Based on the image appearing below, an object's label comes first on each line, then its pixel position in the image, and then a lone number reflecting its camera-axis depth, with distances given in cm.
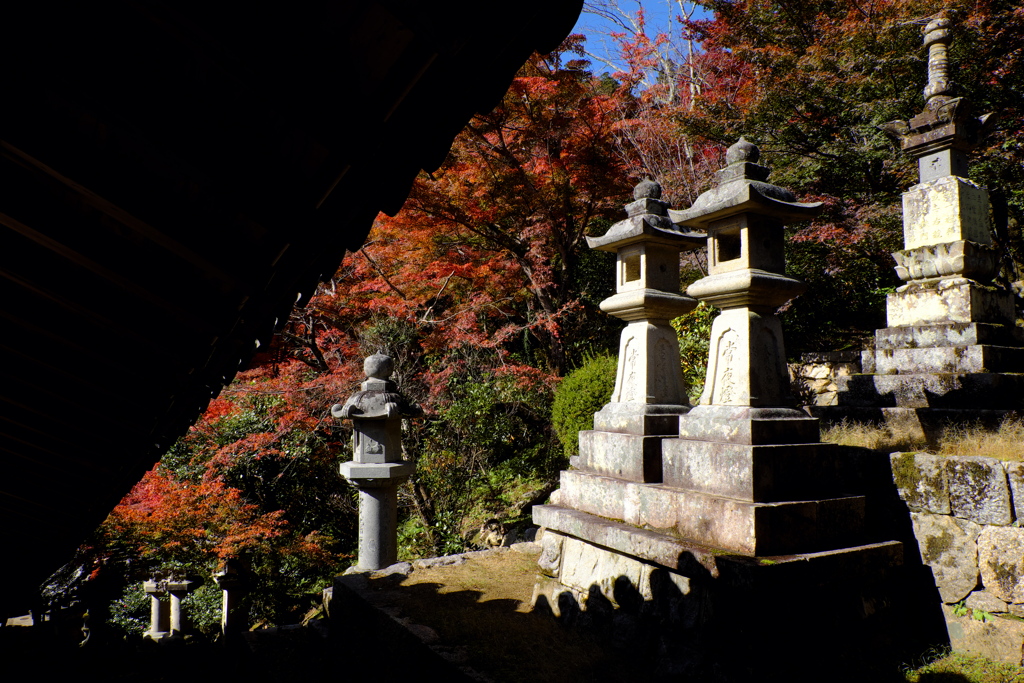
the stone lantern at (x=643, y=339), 417
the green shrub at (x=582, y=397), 741
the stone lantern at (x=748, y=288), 353
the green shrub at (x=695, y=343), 792
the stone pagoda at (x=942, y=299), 468
